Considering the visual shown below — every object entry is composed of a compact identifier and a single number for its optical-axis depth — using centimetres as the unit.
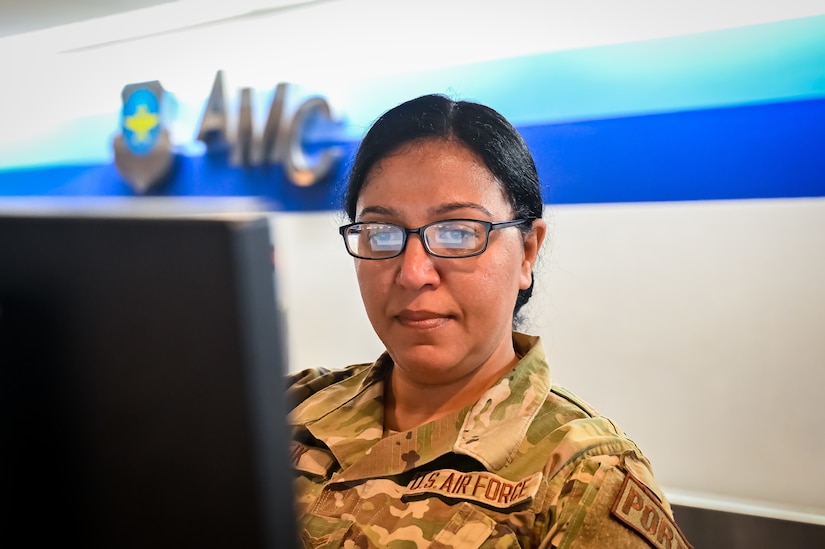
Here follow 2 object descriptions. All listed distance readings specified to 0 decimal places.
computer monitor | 39
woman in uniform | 105
